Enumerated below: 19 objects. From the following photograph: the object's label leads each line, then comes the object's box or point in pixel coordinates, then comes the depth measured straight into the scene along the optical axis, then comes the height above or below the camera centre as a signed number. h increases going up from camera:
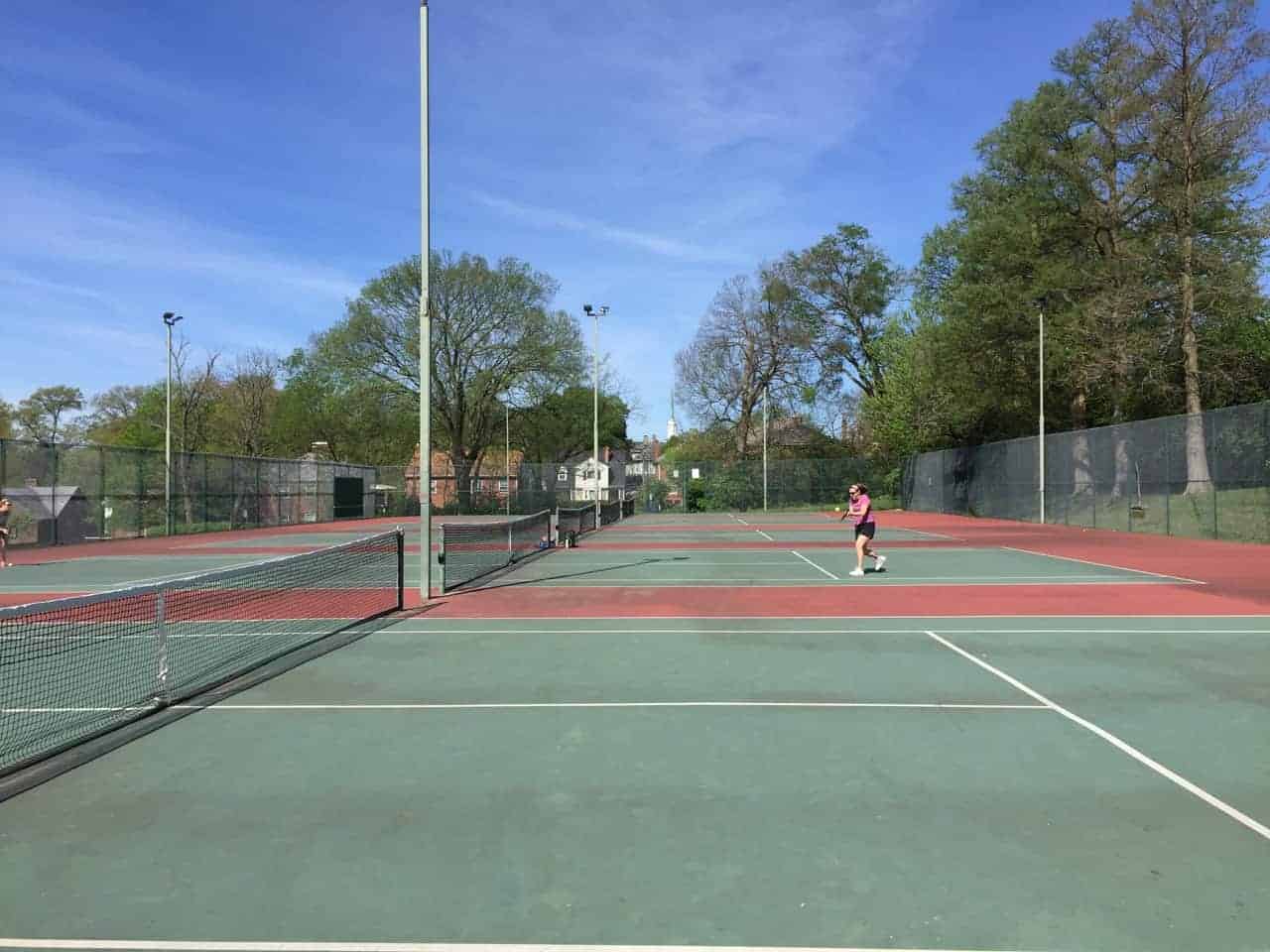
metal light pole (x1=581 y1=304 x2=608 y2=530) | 36.74 +6.98
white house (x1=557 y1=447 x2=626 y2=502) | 58.09 +0.59
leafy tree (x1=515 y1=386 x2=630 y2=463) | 56.91 +3.86
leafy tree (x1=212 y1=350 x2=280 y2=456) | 61.69 +5.07
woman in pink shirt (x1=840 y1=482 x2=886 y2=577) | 16.47 -0.75
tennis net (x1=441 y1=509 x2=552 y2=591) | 16.27 -1.40
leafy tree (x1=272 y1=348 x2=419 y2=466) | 51.34 +4.44
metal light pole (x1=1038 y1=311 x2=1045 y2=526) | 34.39 +1.27
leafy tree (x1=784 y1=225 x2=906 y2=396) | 61.25 +12.48
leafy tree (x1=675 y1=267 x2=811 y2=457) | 59.12 +7.98
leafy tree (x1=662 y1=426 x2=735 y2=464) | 60.84 +2.45
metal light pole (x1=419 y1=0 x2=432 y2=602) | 13.08 +1.95
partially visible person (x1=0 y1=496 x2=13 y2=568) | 18.44 -0.80
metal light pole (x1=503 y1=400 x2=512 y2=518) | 53.81 +3.38
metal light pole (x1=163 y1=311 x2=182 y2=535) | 32.56 -0.24
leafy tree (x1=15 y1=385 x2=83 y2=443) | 72.62 +6.13
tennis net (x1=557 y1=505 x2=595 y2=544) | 26.52 -1.34
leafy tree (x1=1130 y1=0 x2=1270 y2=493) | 29.34 +10.68
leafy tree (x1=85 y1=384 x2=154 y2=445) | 78.69 +6.38
